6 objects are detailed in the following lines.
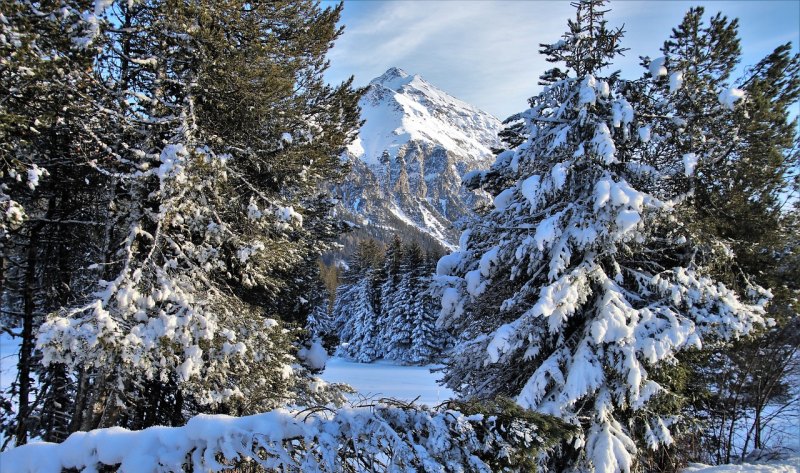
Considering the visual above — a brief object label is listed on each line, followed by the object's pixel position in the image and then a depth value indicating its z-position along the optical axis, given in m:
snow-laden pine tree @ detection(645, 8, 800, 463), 7.89
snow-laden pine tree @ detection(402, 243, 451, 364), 39.62
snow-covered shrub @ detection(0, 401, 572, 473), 2.73
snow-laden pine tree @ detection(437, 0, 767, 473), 6.52
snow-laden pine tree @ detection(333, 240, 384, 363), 44.84
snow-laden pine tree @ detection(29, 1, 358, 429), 6.17
